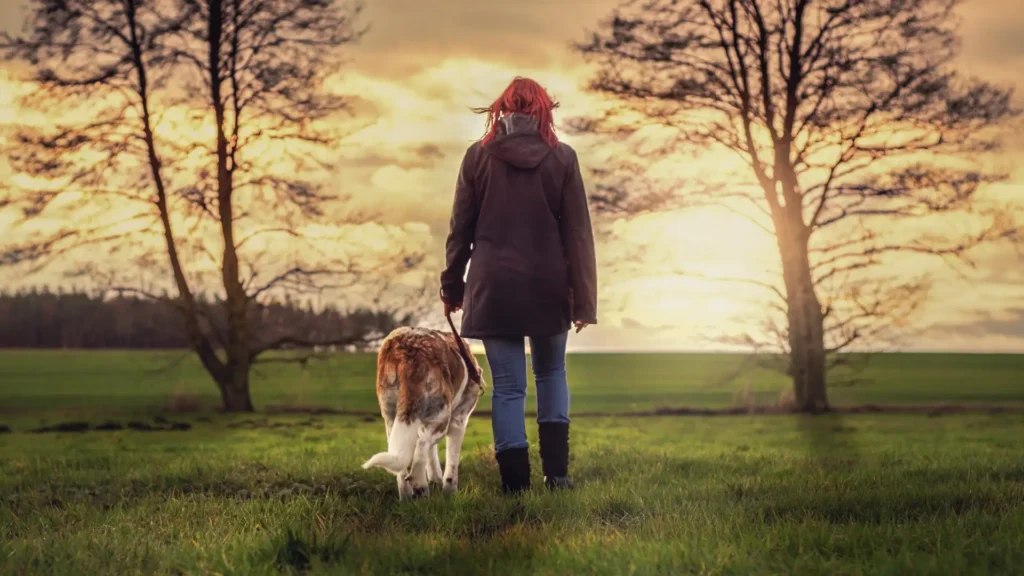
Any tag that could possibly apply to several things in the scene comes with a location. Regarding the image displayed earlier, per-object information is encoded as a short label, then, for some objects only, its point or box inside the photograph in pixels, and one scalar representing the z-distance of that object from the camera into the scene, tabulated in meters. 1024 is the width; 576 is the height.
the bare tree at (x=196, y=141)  18.55
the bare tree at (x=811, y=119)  18.08
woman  6.15
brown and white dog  5.87
